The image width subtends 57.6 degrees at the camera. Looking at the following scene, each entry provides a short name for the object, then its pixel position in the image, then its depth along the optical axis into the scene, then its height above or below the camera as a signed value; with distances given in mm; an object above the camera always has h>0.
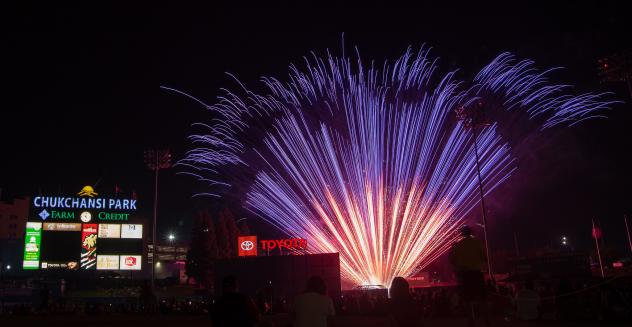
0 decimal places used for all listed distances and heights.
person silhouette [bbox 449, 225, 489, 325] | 10008 +129
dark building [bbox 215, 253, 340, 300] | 35000 +1122
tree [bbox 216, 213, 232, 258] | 79500 +7226
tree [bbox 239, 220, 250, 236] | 103144 +10828
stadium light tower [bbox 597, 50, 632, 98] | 32125 +11536
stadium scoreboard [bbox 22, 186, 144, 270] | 66062 +7241
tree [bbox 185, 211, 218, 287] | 76062 +5494
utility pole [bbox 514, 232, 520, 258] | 85688 +5049
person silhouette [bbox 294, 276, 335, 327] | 7598 -268
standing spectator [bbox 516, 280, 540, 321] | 15586 -636
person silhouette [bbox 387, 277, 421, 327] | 8031 -340
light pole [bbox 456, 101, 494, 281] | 34125 +9617
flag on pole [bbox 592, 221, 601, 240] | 52506 +3930
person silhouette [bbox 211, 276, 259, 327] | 7168 -248
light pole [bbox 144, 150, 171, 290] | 48662 +11182
